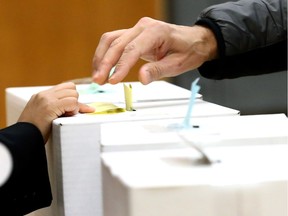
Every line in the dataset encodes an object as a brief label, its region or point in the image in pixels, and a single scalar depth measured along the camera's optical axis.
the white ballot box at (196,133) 2.48
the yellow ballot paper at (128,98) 2.99
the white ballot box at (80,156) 2.79
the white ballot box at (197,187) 2.30
